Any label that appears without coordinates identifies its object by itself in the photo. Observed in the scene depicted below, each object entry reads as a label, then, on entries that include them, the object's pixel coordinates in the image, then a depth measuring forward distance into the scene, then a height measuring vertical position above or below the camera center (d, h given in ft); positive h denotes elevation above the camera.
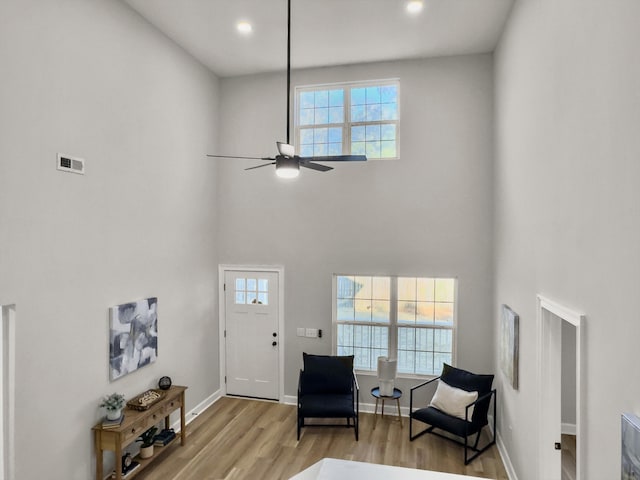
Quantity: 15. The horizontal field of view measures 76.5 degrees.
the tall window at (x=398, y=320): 19.26 -3.77
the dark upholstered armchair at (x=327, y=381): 17.87 -6.29
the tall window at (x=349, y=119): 19.89 +6.21
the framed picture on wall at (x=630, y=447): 5.97 -3.07
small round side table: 18.12 -6.86
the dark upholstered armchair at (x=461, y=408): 15.52 -6.58
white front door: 20.92 -4.77
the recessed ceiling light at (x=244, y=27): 16.10 +8.65
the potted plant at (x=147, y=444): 14.66 -7.33
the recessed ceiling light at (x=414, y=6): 14.64 +8.69
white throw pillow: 16.05 -6.32
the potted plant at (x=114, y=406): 13.02 -5.30
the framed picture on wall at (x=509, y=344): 13.73 -3.62
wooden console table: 12.73 -6.25
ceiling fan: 11.56 +2.35
